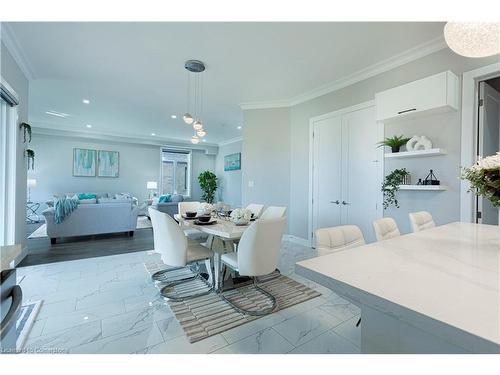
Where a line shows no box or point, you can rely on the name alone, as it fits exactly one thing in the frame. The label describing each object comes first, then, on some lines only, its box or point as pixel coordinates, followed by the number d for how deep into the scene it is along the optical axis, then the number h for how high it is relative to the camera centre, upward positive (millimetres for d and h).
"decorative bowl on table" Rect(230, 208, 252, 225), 2430 -315
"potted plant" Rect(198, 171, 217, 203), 8945 +119
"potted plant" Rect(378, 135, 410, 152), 2825 +596
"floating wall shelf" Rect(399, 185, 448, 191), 2512 +34
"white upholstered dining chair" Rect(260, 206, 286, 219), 3068 -332
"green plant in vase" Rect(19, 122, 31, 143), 3267 +807
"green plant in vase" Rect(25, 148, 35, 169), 3499 +482
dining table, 2080 -407
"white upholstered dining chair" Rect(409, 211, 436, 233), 1883 -270
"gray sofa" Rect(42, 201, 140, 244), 4234 -694
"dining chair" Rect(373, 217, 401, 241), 1629 -292
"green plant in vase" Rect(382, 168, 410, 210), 2838 +71
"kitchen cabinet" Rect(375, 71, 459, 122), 2371 +1035
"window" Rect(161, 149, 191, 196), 8992 +605
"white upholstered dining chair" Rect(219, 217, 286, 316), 1936 -545
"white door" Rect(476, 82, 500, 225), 2406 +674
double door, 3285 +295
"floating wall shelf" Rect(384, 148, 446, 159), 2486 +426
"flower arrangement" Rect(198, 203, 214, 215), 2777 -287
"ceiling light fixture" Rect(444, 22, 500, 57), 1237 +858
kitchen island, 527 -296
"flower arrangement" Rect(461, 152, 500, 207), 1088 +64
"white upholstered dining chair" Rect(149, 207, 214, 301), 2139 -625
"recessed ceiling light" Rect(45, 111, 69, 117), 5615 +1791
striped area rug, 1833 -1120
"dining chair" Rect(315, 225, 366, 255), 1333 -303
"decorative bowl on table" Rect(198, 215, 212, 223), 2443 -342
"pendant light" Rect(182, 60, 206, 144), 3222 +1767
